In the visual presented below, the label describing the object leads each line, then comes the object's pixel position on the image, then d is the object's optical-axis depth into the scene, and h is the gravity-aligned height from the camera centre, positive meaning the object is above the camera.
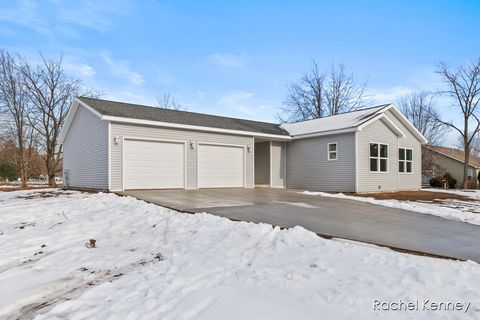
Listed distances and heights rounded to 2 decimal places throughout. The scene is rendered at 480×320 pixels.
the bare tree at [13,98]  22.69 +5.32
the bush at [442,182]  25.42 -1.14
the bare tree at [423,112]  34.00 +6.17
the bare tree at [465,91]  25.09 +6.25
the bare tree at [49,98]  23.61 +5.55
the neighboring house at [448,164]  32.06 +0.40
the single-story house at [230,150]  12.28 +0.86
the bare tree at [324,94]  31.73 +7.73
